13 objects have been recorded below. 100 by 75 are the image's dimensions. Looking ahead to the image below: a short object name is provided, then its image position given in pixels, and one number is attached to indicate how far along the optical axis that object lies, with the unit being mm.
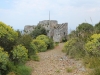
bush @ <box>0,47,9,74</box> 3026
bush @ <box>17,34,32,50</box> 4501
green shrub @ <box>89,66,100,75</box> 3126
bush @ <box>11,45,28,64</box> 3512
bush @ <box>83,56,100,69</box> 3687
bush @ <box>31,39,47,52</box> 6779
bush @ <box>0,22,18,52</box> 3442
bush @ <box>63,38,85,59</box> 5007
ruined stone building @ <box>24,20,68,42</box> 10735
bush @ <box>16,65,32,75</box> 3333
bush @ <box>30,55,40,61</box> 4710
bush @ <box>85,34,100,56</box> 4647
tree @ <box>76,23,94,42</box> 5524
